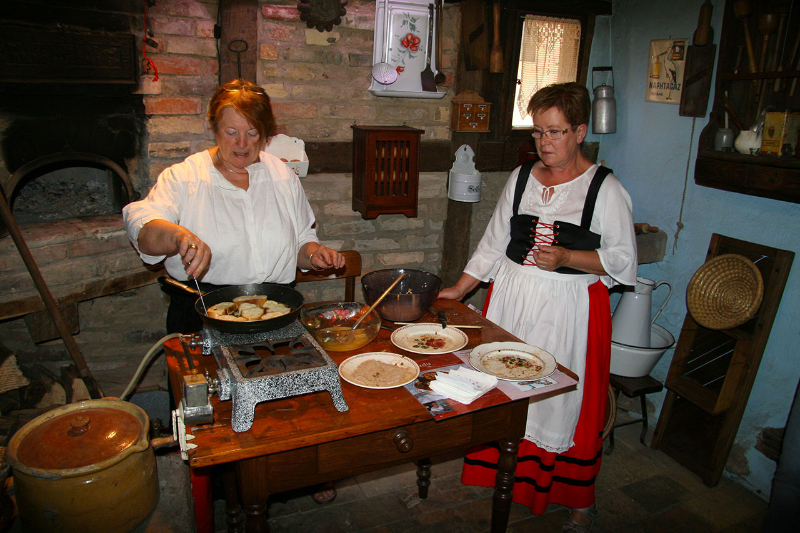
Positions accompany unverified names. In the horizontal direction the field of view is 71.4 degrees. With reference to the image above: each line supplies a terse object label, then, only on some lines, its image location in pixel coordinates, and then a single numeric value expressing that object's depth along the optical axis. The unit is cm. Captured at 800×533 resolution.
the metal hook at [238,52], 300
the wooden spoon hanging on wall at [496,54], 343
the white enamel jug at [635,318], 333
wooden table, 153
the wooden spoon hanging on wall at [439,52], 336
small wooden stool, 329
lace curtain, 370
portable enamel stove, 155
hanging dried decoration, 310
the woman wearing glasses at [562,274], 241
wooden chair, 313
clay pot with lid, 160
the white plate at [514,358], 193
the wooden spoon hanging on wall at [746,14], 284
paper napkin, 179
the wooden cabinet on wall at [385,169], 334
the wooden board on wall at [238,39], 296
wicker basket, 290
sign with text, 333
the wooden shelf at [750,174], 265
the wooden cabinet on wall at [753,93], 271
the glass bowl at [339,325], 200
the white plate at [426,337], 208
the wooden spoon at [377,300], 211
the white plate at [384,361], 181
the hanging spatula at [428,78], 344
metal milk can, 373
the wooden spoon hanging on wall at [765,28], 274
